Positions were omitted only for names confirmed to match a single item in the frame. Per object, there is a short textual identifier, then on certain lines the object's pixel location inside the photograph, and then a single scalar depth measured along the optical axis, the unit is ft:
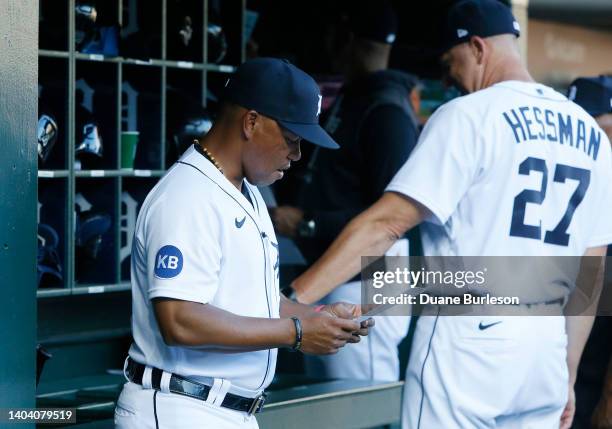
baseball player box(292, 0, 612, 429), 22.80
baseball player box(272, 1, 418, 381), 30.78
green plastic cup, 30.63
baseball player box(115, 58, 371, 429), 17.15
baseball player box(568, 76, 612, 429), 30.48
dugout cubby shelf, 28.68
